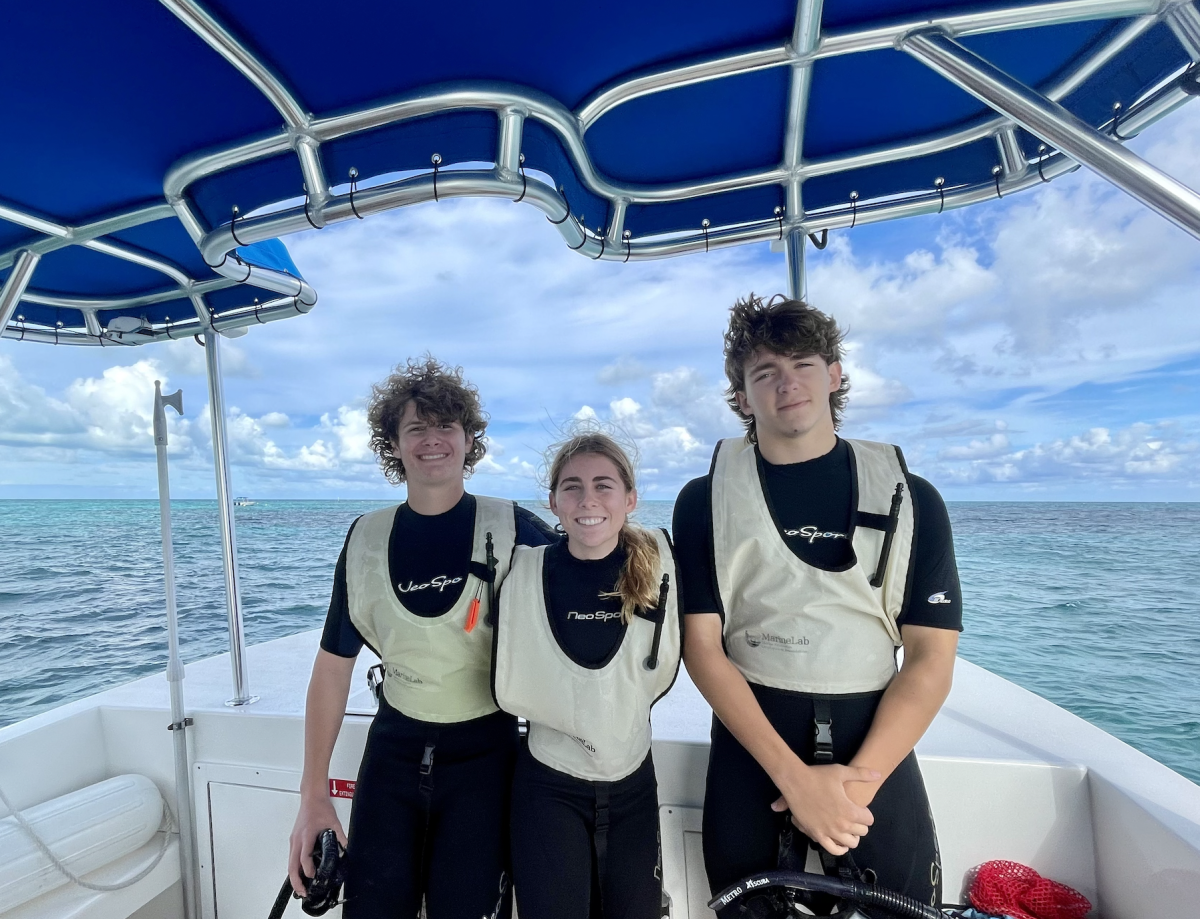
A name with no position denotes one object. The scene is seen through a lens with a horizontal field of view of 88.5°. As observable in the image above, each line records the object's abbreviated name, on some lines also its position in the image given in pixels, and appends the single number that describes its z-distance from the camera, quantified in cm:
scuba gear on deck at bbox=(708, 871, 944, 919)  114
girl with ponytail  137
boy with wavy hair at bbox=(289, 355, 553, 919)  148
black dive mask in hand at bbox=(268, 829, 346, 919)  146
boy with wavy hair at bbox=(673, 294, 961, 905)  130
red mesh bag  156
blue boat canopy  106
